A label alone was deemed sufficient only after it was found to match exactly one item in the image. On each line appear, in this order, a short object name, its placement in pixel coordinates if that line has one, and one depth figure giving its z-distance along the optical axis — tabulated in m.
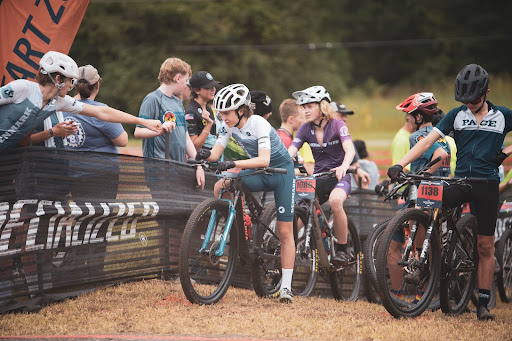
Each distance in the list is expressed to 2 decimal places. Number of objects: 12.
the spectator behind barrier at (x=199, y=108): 19.70
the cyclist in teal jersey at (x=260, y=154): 15.39
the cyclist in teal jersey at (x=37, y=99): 13.33
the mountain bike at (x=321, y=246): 17.47
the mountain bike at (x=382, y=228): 14.74
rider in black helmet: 15.01
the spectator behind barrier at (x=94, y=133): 15.47
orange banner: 15.85
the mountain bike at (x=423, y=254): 14.20
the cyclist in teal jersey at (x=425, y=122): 16.82
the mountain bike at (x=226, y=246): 14.45
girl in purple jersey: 18.21
